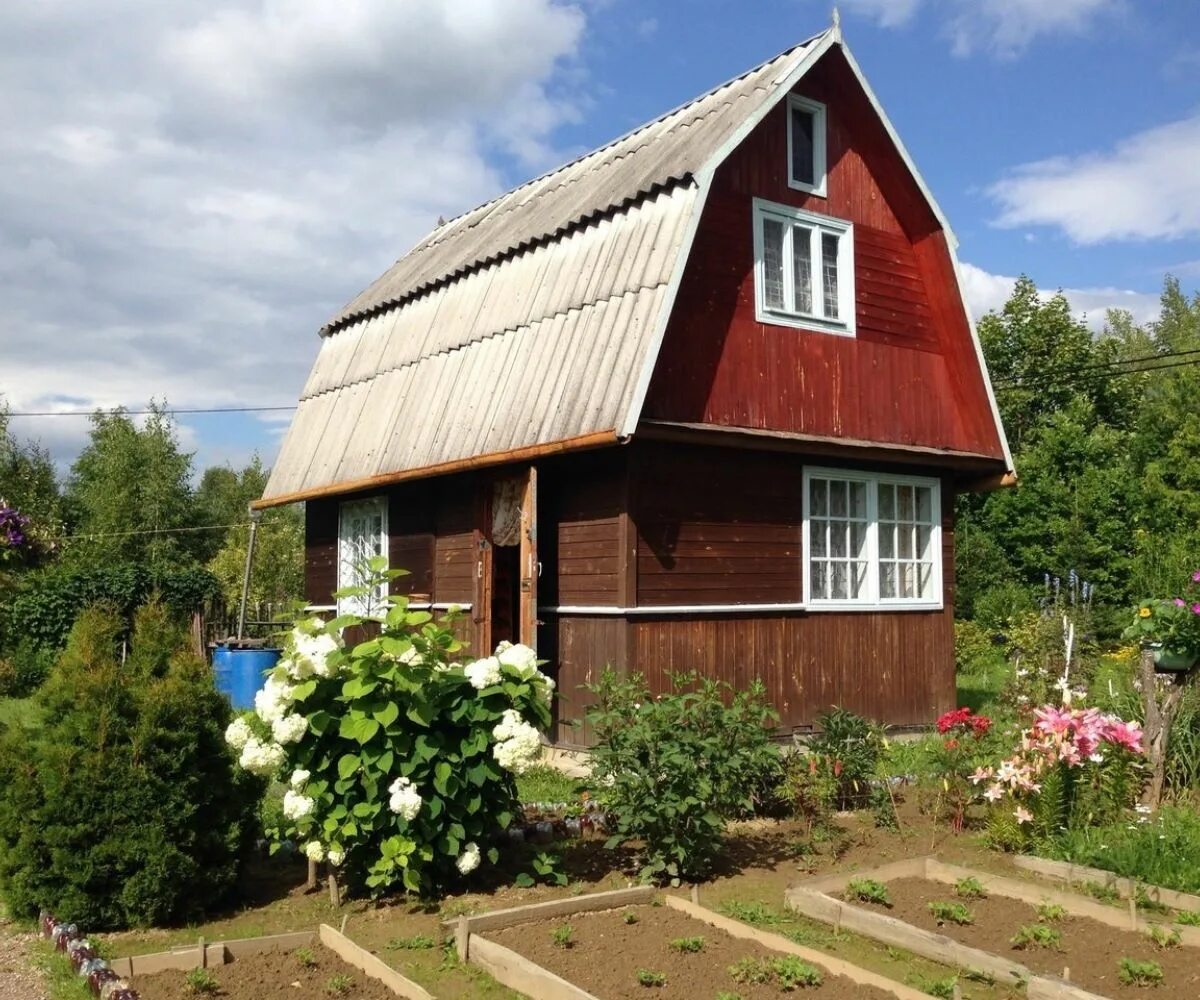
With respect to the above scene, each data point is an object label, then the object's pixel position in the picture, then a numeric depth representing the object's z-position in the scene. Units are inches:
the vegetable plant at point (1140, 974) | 185.8
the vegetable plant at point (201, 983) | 190.1
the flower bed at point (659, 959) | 184.7
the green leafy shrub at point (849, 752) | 307.7
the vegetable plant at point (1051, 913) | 220.4
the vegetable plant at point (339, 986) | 188.2
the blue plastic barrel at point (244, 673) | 600.7
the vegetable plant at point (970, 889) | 237.1
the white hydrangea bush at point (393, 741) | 225.6
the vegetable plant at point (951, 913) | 219.9
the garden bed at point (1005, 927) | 188.2
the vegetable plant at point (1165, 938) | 203.6
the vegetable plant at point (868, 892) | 231.1
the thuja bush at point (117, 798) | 219.1
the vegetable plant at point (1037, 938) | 204.8
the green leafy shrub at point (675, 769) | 240.2
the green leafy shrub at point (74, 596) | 759.7
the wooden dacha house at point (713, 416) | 393.1
